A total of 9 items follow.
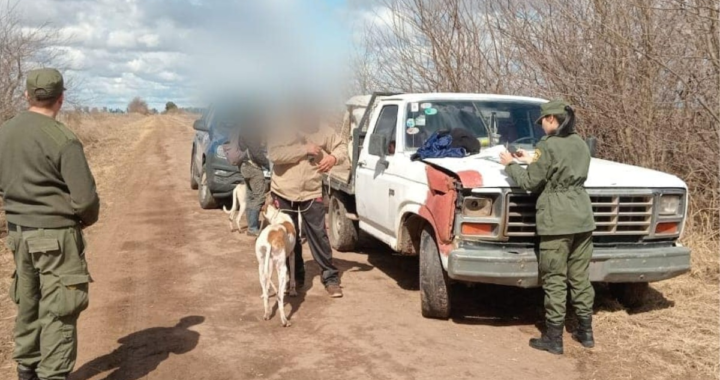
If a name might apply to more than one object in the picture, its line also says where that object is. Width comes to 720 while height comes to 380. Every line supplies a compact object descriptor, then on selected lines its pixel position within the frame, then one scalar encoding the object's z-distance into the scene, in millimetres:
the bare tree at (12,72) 16766
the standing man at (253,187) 9461
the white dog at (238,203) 10055
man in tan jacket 6352
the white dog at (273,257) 5664
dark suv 11195
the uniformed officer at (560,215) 4906
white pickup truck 5168
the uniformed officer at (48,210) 3793
